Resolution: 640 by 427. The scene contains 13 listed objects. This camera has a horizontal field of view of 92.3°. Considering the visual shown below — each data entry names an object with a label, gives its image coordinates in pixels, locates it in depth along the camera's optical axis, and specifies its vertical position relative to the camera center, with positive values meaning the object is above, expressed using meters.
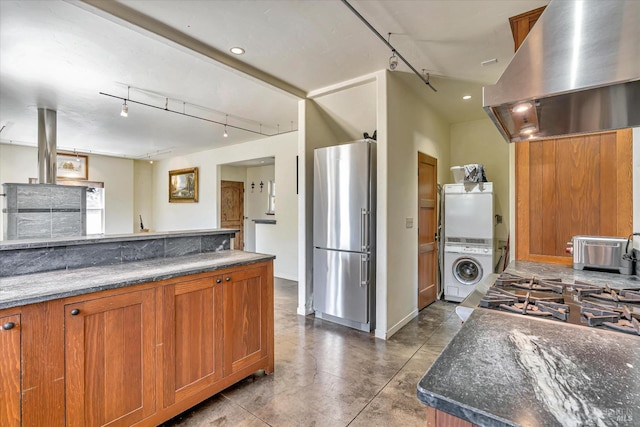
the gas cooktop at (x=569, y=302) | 1.13 -0.39
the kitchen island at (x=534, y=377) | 0.63 -0.41
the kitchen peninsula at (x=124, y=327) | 1.38 -0.63
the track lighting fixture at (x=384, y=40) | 2.08 +1.40
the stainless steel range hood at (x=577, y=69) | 1.14 +0.59
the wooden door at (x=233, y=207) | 7.48 +0.16
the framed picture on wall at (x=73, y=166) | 7.31 +1.15
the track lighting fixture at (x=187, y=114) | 3.91 +1.49
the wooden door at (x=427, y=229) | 4.04 -0.21
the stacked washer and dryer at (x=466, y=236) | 4.18 -0.32
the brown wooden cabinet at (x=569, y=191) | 2.07 +0.16
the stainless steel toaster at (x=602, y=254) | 1.91 -0.26
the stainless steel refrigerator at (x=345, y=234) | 3.31 -0.23
